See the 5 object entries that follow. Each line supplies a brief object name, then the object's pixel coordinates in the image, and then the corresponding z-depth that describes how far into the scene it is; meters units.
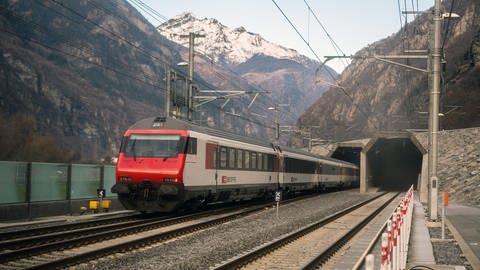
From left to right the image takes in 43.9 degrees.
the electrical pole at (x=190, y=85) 31.64
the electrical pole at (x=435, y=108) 21.45
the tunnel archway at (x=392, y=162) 54.16
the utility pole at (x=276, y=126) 49.98
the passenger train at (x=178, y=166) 20.08
